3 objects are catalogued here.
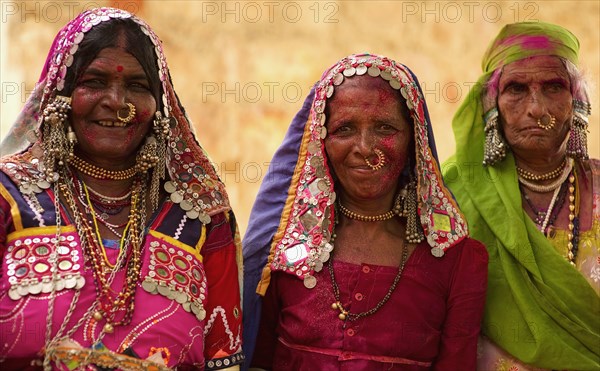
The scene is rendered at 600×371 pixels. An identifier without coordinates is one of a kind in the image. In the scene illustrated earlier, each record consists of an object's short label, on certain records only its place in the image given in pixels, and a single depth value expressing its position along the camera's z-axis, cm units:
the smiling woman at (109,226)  509
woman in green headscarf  638
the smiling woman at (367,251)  597
